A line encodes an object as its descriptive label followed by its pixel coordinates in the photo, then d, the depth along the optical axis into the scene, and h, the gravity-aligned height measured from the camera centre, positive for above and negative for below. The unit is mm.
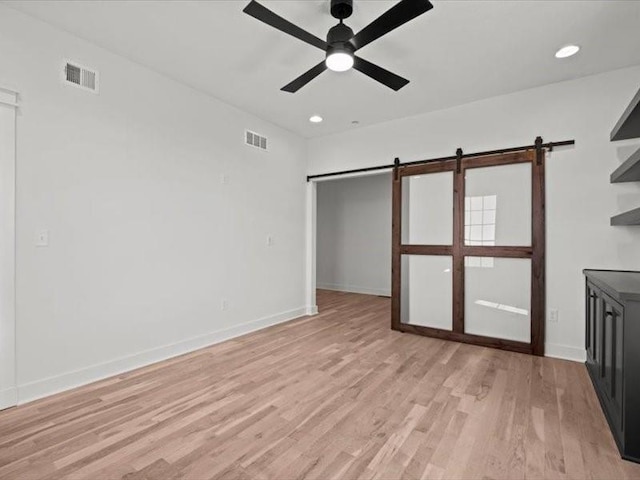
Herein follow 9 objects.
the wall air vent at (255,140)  4363 +1355
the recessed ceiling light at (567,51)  2801 +1662
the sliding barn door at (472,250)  3594 -139
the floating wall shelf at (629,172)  2383 +573
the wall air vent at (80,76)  2707 +1373
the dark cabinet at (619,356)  1824 -741
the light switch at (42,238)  2543 -10
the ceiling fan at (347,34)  1910 +1350
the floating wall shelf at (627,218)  2576 +184
